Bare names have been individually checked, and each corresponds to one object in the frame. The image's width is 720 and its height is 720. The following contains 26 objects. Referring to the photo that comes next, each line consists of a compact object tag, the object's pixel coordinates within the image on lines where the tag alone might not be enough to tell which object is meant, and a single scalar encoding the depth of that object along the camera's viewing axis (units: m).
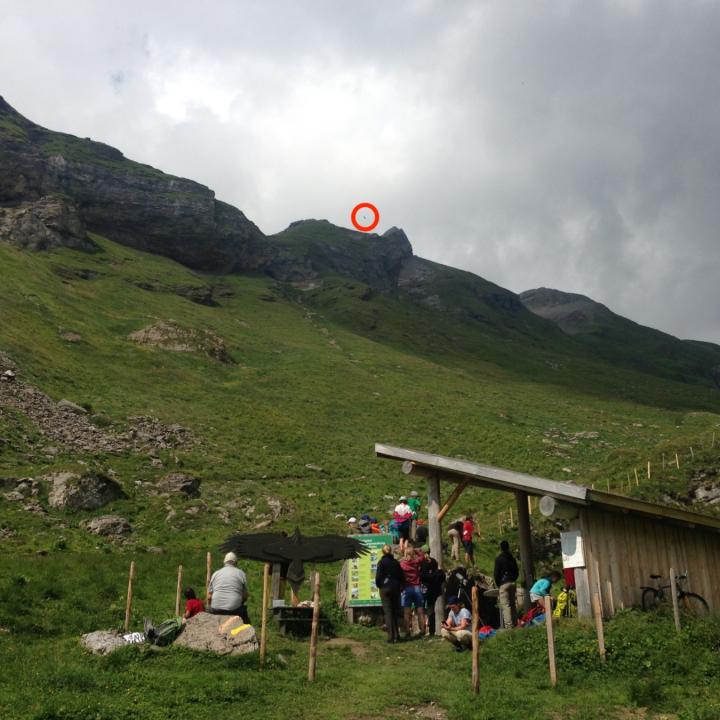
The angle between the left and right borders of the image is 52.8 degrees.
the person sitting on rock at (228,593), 15.12
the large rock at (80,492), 32.19
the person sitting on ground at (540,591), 16.52
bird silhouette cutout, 19.17
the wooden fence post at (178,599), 18.13
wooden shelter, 15.63
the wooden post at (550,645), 12.50
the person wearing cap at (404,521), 25.28
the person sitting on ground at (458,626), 15.42
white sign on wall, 15.80
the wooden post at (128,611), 17.08
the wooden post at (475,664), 12.23
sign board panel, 19.62
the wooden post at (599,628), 13.16
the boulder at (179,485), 37.34
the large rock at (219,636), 13.91
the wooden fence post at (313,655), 13.00
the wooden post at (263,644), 13.49
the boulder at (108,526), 30.27
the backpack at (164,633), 14.38
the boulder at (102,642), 13.84
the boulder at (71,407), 47.27
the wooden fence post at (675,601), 14.21
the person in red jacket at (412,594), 18.48
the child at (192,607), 16.33
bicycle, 16.22
